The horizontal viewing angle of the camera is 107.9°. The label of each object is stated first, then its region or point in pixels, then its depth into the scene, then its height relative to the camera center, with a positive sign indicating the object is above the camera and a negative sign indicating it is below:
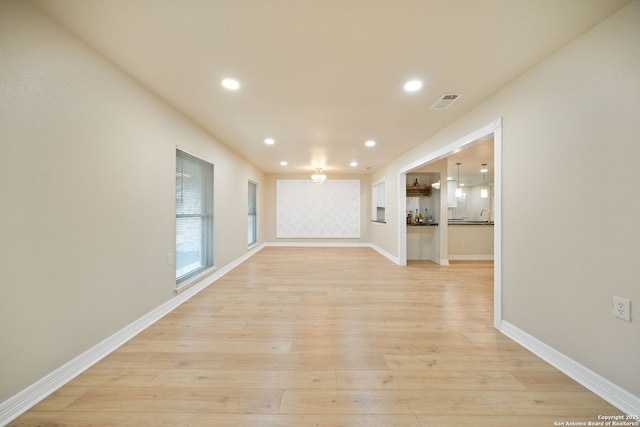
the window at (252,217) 6.97 -0.19
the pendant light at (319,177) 6.49 +0.95
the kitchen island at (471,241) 5.94 -0.75
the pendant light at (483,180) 6.83 +1.23
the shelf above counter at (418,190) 5.94 +0.55
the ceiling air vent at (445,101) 2.52 +1.26
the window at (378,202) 7.23 +0.30
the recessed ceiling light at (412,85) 2.27 +1.26
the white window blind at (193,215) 3.31 -0.08
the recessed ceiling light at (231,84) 2.26 +1.26
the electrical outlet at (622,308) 1.41 -0.59
